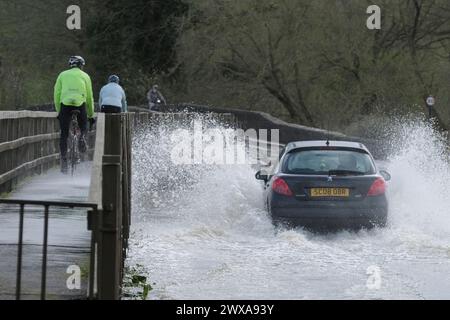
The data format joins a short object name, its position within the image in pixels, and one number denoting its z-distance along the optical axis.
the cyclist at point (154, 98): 48.66
